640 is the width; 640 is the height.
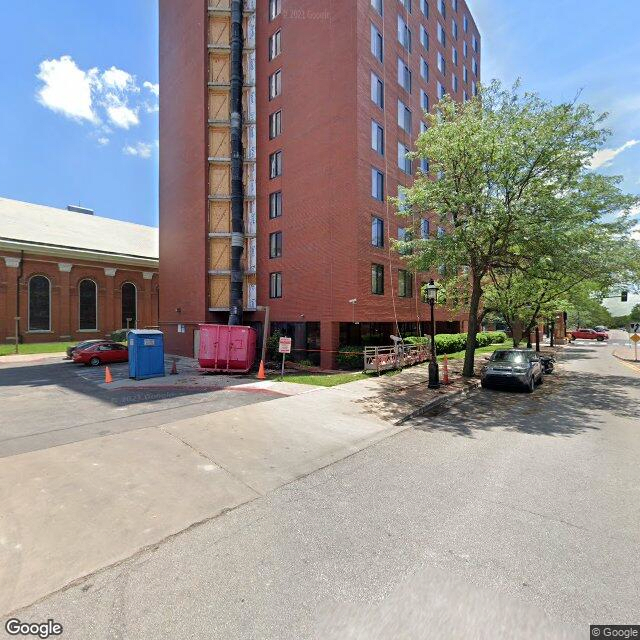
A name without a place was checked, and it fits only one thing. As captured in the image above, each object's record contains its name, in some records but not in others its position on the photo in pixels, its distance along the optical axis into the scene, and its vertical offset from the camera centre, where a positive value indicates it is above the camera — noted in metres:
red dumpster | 17.61 -1.64
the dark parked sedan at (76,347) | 21.26 -1.86
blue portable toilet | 15.40 -1.70
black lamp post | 13.26 -1.86
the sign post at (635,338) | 24.50 -1.45
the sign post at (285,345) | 14.67 -1.19
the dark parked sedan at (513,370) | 13.21 -2.05
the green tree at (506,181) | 13.30 +5.52
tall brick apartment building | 19.19 +9.95
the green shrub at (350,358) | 18.58 -2.19
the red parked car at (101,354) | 20.36 -2.22
